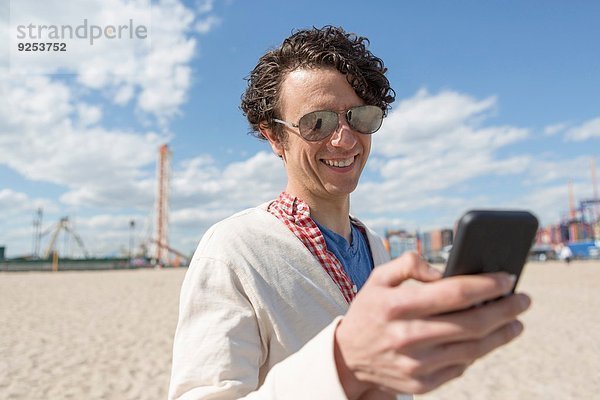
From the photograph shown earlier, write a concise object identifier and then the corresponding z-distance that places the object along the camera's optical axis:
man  0.59
